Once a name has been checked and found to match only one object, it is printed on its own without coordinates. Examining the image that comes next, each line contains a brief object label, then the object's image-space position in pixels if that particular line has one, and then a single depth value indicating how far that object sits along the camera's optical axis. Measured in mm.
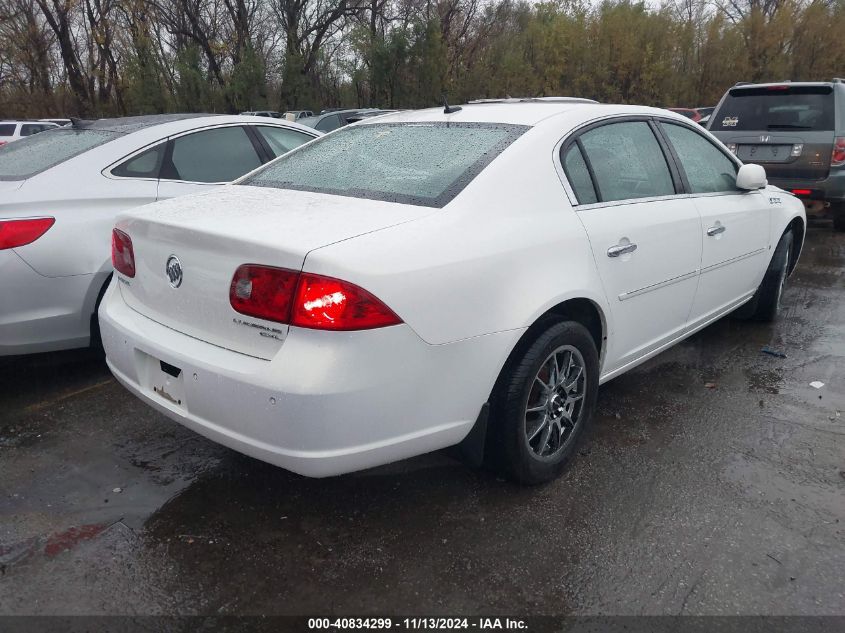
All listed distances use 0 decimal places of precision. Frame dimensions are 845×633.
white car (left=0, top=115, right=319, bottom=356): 3574
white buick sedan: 2172
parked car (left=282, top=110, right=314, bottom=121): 21106
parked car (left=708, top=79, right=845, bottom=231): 7449
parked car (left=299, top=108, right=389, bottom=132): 15391
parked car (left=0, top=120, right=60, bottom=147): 16609
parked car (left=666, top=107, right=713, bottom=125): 16594
